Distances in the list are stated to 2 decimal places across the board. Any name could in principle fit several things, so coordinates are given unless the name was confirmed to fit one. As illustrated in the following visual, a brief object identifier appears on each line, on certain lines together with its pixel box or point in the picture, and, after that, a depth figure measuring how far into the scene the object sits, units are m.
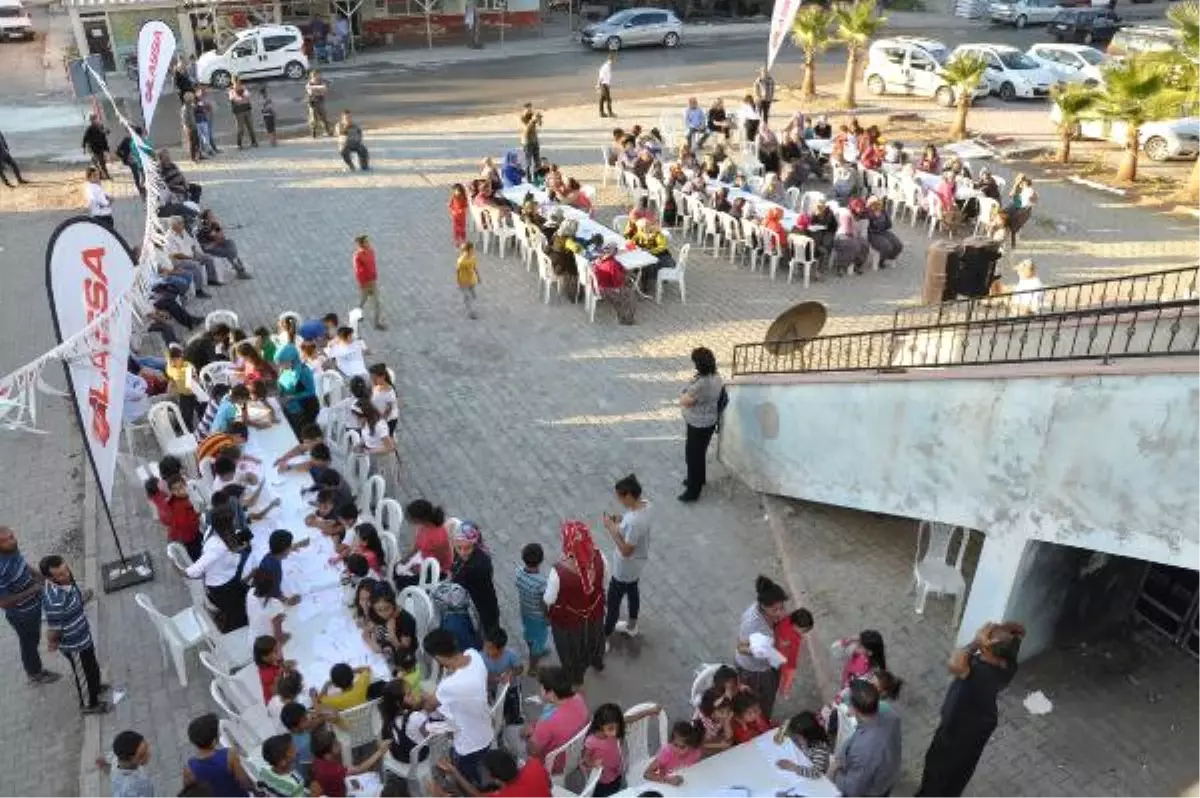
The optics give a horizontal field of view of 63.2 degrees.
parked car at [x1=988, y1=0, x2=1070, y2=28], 36.72
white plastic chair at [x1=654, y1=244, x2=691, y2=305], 14.12
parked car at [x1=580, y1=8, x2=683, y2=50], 32.91
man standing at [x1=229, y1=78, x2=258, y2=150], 21.25
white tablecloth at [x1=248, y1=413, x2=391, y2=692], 6.66
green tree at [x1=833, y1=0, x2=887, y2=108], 23.25
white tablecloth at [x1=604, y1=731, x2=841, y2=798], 5.66
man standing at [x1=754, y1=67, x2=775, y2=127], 21.30
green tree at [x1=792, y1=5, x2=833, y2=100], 24.02
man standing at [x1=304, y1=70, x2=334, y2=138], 22.22
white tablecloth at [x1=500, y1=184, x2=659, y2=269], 13.98
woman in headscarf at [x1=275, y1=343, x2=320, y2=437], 10.23
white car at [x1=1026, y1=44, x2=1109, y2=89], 25.91
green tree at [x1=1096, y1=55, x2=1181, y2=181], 17.88
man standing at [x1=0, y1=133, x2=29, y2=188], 19.92
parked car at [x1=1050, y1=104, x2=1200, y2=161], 20.73
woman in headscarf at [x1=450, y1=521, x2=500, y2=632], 7.20
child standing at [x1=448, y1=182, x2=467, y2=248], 15.44
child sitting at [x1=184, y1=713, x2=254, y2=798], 5.55
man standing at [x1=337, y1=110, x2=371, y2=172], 20.00
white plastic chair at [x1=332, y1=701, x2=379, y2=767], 6.22
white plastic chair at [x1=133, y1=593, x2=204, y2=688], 7.48
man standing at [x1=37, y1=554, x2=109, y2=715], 7.08
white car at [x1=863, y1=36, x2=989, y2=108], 25.67
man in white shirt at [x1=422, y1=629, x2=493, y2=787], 5.78
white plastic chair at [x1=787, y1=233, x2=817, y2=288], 15.01
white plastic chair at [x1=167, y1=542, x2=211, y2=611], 7.83
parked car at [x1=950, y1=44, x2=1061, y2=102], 25.97
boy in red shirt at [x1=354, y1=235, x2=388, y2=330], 13.05
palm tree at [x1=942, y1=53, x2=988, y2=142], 21.05
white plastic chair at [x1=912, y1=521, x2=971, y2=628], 8.19
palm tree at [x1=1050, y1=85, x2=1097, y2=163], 19.09
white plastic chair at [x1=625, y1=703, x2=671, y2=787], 6.18
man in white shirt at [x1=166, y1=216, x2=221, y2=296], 14.39
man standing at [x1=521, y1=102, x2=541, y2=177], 19.08
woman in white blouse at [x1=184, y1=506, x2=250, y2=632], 7.36
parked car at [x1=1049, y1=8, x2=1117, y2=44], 34.19
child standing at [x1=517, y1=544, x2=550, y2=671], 7.02
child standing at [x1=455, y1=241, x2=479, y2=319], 13.60
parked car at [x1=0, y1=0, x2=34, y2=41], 34.47
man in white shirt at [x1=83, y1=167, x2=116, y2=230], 16.12
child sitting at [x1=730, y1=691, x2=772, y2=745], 5.98
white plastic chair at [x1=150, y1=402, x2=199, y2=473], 9.86
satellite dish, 10.07
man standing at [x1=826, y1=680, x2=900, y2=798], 5.71
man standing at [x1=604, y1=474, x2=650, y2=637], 7.57
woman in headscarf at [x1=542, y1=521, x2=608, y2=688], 6.98
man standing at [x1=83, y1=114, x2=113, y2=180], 19.58
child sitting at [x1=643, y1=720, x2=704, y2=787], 5.68
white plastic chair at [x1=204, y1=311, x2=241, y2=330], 12.37
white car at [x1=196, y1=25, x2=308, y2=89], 27.81
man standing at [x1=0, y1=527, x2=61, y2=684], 7.23
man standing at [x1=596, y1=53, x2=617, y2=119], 23.81
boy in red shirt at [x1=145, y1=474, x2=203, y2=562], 8.31
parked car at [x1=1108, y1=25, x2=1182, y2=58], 24.55
